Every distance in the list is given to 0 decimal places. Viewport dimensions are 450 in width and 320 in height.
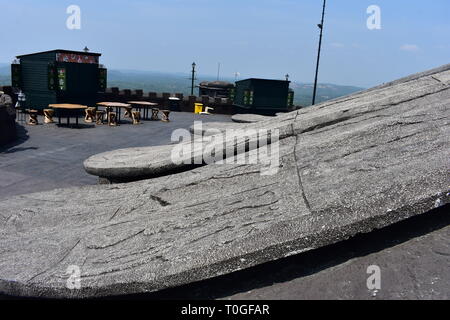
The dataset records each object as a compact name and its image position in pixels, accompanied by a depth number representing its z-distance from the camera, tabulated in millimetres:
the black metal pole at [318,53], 21109
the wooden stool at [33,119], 16578
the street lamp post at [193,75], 35462
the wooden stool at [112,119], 17828
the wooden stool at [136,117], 18594
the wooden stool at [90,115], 18625
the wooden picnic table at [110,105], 17859
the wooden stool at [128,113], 19756
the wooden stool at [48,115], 17266
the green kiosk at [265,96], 22516
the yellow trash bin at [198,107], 24516
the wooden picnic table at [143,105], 20100
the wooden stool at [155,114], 20530
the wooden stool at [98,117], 18170
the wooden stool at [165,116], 19516
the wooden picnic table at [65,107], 16562
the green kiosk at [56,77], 19562
